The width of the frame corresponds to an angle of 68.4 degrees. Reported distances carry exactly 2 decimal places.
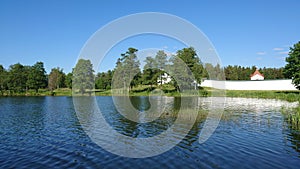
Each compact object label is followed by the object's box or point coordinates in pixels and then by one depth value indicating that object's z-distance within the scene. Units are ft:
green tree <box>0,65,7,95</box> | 300.20
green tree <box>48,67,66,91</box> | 334.44
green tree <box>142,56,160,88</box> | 249.00
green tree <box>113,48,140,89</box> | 247.50
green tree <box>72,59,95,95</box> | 268.00
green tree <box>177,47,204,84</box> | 234.99
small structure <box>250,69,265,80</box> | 384.06
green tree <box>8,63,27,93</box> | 301.84
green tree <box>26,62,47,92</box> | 306.55
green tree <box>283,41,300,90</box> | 186.12
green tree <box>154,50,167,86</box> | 242.02
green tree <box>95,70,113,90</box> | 327.88
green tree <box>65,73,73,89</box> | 340.84
